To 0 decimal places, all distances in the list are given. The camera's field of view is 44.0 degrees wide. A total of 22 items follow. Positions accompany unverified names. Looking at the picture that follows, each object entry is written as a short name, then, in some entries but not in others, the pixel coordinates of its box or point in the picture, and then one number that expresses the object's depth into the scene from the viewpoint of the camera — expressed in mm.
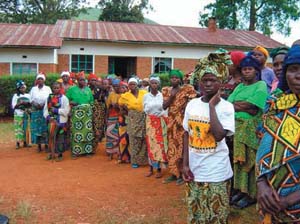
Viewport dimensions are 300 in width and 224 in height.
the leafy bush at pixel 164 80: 15547
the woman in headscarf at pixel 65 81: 8047
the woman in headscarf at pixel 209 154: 2730
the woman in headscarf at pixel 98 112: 7910
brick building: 16453
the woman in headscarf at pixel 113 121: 7223
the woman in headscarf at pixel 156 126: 5977
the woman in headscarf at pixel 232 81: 4438
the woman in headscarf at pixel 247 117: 3957
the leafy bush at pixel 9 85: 13508
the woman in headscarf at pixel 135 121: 6551
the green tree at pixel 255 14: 26453
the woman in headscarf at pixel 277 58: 3861
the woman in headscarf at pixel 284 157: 1722
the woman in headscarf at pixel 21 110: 8649
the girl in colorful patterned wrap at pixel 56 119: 7348
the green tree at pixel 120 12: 30625
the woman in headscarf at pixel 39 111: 8211
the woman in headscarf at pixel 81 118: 7453
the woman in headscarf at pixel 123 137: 7074
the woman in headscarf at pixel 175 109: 5164
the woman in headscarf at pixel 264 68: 4406
